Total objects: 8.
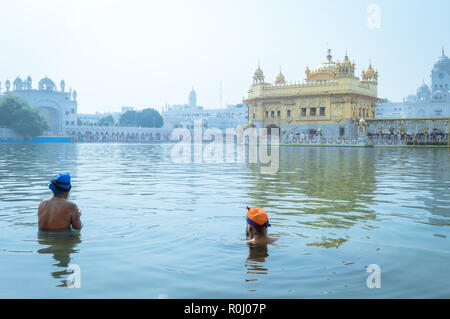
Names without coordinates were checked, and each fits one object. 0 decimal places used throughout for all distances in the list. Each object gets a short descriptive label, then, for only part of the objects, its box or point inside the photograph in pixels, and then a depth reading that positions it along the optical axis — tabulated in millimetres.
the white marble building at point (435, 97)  86625
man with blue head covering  4660
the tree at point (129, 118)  100850
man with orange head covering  4316
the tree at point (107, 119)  120462
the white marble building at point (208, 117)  116562
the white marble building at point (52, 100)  71875
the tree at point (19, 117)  54125
